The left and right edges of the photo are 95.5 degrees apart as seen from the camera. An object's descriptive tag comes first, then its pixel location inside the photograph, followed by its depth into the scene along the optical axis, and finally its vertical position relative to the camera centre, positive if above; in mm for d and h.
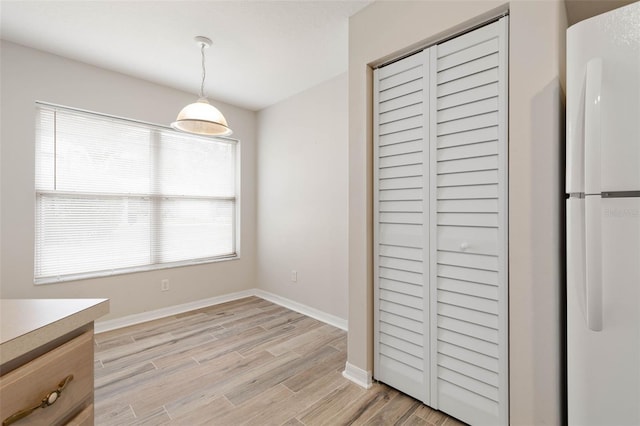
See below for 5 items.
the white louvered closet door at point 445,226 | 1500 -71
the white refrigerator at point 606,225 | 1016 -41
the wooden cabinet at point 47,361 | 618 -356
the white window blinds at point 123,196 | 2721 +176
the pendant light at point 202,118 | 2146 +738
